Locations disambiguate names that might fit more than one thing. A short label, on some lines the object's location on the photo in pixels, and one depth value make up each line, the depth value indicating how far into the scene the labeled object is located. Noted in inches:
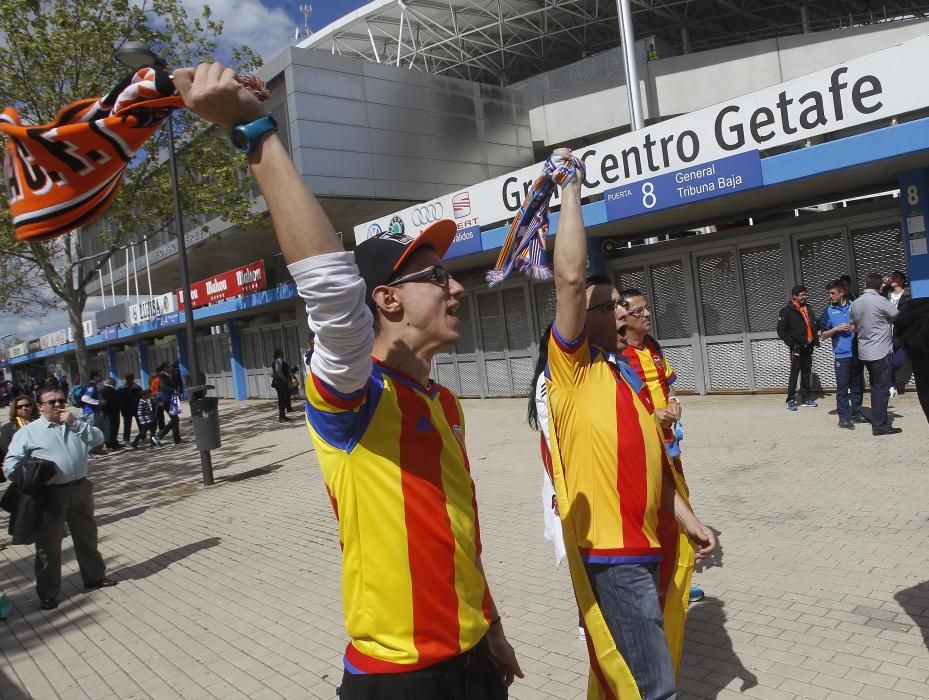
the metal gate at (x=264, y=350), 924.0
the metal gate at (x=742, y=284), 424.5
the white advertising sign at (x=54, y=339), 1934.1
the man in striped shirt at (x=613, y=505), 94.9
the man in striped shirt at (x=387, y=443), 54.2
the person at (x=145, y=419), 641.6
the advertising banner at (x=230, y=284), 821.2
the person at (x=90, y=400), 537.0
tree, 518.9
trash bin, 406.0
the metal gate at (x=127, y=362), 1529.3
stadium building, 388.2
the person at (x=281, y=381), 695.1
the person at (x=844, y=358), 339.9
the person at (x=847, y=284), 361.7
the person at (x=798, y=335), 388.5
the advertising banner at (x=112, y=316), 1235.2
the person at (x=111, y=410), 638.5
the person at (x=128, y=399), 666.2
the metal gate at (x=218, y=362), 1121.4
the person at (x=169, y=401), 631.2
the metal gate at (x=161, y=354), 1344.7
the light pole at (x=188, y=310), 416.5
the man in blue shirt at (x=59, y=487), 231.8
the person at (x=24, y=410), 294.4
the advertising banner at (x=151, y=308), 1041.5
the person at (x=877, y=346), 312.8
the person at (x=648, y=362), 155.9
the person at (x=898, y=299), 382.0
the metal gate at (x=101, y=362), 1680.0
